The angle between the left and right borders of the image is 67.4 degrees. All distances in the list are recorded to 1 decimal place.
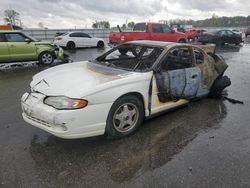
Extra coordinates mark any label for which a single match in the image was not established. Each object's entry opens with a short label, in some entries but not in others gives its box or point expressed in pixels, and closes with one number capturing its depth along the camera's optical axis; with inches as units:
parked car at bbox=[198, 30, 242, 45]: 620.6
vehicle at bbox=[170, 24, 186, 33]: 847.6
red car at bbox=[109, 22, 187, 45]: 433.7
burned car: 102.7
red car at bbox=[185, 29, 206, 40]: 823.0
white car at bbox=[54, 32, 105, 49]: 515.1
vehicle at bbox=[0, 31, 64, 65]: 290.9
